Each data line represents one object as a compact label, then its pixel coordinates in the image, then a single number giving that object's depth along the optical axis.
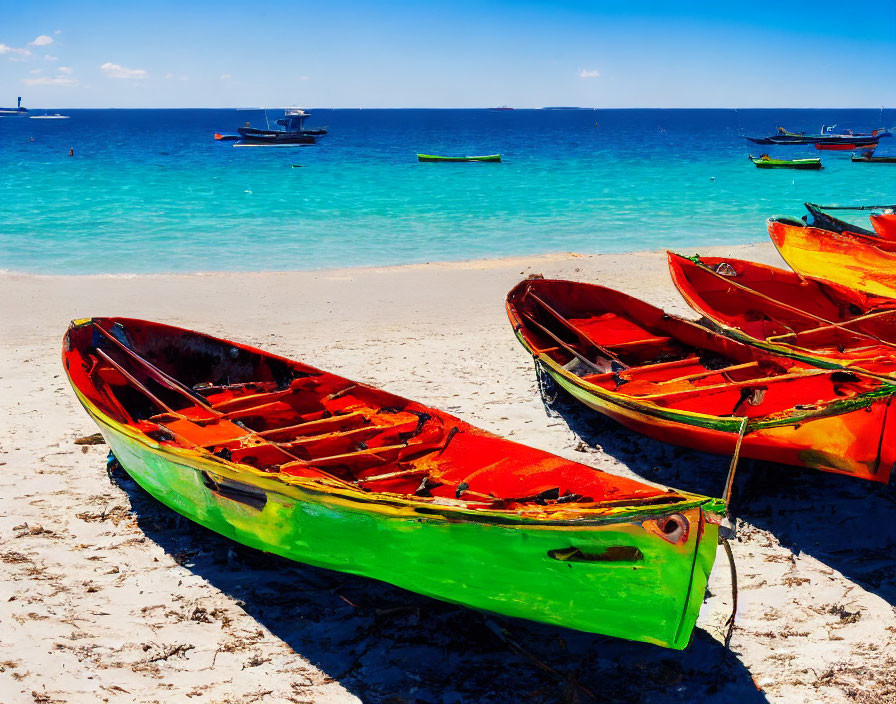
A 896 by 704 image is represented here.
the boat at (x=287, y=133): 59.31
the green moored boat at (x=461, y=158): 46.62
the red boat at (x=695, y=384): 6.05
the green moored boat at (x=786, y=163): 42.31
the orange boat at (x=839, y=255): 12.96
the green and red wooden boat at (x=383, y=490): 4.30
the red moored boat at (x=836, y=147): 54.34
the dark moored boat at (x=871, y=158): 46.78
